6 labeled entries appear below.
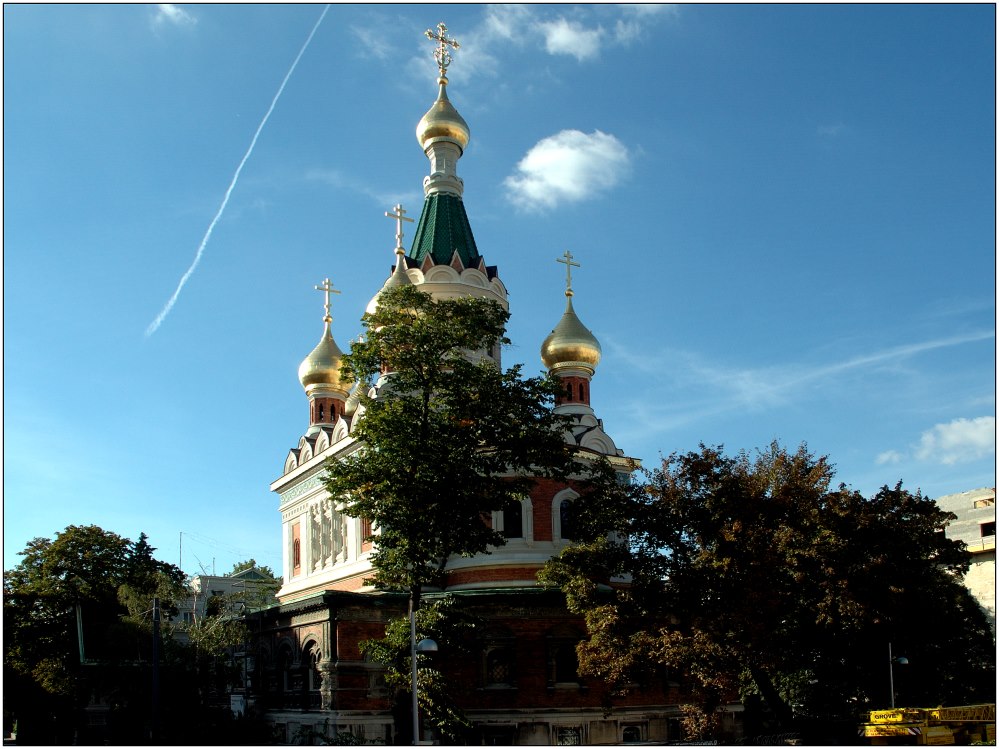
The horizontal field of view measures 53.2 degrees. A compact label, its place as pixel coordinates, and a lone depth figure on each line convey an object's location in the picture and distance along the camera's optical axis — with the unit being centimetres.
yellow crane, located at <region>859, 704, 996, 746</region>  1998
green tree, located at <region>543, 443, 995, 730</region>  2166
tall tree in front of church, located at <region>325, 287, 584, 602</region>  2194
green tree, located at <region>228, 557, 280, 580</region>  7662
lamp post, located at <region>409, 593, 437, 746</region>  1734
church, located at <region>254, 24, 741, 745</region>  2525
